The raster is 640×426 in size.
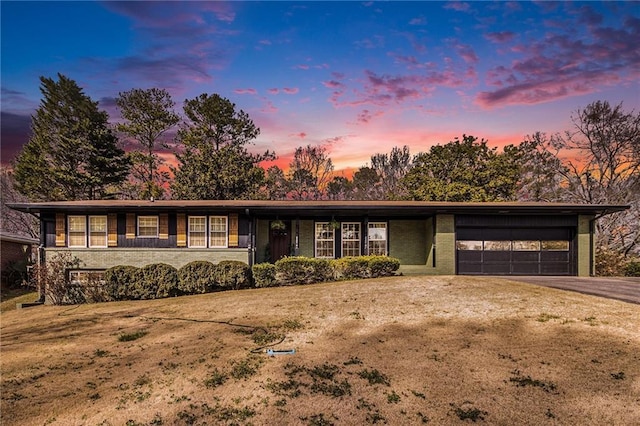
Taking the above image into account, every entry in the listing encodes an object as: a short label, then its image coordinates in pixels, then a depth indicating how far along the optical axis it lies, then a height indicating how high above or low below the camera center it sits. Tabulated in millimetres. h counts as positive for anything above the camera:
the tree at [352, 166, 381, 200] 56256 +4461
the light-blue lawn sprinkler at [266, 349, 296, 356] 7766 -3032
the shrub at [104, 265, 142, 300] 15695 -3130
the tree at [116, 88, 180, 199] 37688 +9142
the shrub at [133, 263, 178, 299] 15680 -3128
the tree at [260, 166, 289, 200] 45844 +3485
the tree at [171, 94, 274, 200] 34375 +5715
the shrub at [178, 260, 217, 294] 15852 -2928
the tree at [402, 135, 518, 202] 33656 +3732
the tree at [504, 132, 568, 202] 31131 +3937
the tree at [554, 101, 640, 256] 26359 +3551
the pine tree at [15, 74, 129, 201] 34500 +5955
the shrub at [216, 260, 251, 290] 15922 -2808
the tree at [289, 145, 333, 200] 49656 +5722
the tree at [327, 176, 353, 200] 53406 +3614
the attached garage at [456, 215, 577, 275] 17703 -1857
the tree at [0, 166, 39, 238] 38500 -565
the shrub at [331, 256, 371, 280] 16578 -2620
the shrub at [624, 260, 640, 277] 18939 -3013
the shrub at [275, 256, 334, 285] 16328 -2635
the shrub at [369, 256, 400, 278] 16594 -2485
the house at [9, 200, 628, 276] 16891 -992
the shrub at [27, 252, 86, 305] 16062 -3137
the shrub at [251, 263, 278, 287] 16172 -2840
